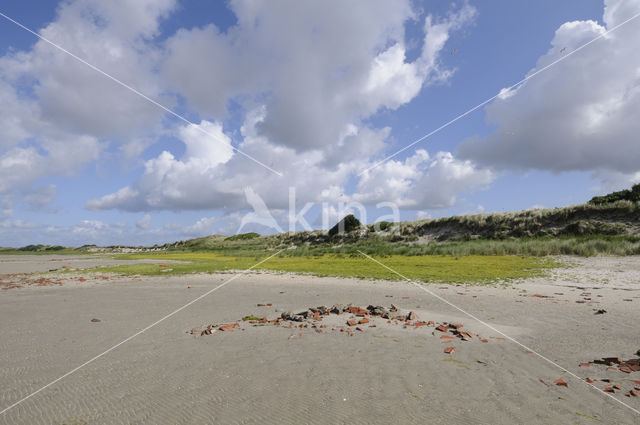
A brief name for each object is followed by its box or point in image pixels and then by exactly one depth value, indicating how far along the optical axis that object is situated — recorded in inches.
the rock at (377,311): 352.1
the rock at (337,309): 359.5
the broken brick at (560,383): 183.5
